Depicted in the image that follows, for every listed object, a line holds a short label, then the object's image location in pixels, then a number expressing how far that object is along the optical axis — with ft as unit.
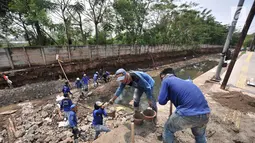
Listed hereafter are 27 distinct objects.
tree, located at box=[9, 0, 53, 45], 30.27
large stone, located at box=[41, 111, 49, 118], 18.06
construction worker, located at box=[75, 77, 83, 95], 26.63
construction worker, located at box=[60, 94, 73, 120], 15.72
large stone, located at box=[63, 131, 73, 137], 14.02
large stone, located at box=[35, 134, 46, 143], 13.45
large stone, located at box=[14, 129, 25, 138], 14.25
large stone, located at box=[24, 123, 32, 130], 15.47
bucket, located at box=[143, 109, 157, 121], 9.28
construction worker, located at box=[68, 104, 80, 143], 11.90
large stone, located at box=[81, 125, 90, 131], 15.02
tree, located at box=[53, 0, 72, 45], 40.22
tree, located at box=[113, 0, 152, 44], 47.87
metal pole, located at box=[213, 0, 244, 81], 17.03
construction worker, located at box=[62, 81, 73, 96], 20.83
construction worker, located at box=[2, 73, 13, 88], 25.42
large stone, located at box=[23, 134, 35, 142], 13.38
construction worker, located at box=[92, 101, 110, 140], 11.10
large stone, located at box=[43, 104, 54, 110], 19.91
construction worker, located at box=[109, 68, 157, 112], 8.76
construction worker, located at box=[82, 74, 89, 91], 26.61
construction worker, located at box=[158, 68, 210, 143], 5.40
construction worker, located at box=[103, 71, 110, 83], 33.24
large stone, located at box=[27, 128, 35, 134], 14.52
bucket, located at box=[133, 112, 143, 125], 9.43
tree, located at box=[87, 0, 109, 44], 44.98
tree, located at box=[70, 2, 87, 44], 43.42
